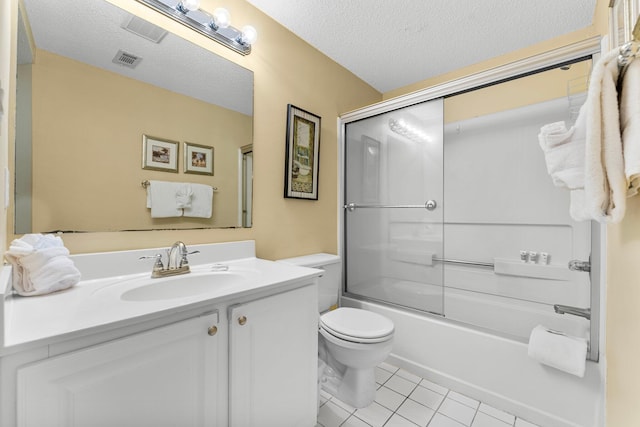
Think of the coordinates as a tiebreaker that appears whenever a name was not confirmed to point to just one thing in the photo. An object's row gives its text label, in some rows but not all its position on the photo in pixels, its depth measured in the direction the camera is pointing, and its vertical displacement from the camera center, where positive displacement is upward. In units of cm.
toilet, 143 -73
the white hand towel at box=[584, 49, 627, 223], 66 +17
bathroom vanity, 63 -39
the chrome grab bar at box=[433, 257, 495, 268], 219 -40
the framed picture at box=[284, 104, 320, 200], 187 +41
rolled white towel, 85 -17
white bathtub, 130 -87
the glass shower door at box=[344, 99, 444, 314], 188 +5
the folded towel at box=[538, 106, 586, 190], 85 +20
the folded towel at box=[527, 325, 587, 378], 124 -64
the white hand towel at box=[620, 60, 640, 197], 61 +21
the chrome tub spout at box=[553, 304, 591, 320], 133 -49
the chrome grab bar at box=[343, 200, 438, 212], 188 +5
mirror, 101 +42
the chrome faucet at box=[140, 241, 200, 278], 124 -21
